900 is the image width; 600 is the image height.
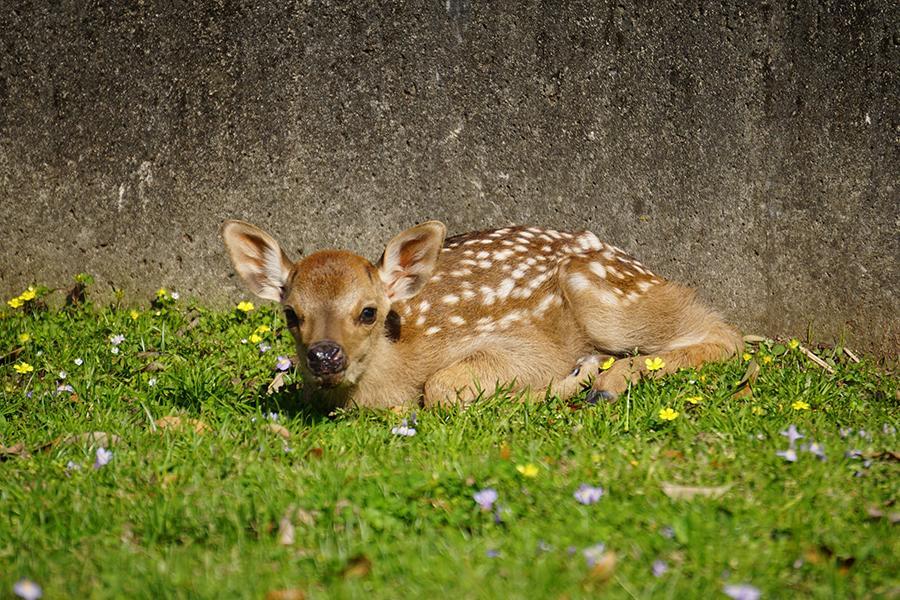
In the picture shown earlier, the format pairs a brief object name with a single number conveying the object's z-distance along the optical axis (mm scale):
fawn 9328
